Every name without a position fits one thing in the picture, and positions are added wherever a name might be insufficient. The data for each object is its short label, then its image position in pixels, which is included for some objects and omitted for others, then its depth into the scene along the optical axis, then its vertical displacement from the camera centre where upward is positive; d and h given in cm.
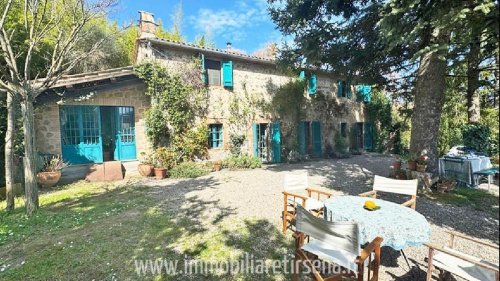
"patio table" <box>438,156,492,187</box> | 649 -112
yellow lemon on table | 334 -98
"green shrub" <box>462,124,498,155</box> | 924 -38
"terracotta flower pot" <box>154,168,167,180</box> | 936 -141
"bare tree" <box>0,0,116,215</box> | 511 +125
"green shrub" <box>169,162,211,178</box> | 961 -142
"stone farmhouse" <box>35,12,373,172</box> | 852 +96
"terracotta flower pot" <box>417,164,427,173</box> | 664 -104
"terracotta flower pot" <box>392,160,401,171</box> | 734 -108
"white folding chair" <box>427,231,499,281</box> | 238 -145
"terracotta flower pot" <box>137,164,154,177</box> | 955 -131
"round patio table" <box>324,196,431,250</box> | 283 -108
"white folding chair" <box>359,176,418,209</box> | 421 -99
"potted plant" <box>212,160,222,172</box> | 1081 -139
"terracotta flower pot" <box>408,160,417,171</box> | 679 -99
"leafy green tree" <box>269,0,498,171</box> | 653 +218
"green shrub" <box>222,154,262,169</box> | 1129 -133
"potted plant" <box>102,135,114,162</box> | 1075 -57
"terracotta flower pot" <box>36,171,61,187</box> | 763 -123
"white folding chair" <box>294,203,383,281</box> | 243 -114
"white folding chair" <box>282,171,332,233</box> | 438 -117
